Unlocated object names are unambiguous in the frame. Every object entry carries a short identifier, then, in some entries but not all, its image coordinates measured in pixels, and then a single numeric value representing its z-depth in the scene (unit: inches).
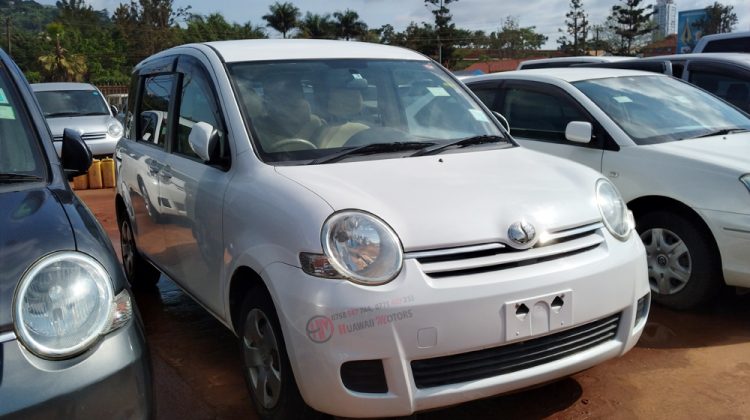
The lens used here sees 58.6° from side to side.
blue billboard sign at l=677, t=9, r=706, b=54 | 1242.6
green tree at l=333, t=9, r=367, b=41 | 2372.0
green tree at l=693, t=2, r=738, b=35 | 2156.3
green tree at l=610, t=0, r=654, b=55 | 2353.6
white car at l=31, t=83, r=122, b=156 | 460.8
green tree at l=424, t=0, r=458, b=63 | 2381.9
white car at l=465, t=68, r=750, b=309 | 159.2
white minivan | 96.0
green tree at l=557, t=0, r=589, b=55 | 2615.7
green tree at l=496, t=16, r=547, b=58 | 2851.9
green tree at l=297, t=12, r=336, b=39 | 2410.2
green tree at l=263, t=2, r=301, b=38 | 2458.3
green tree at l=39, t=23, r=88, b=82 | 1841.8
